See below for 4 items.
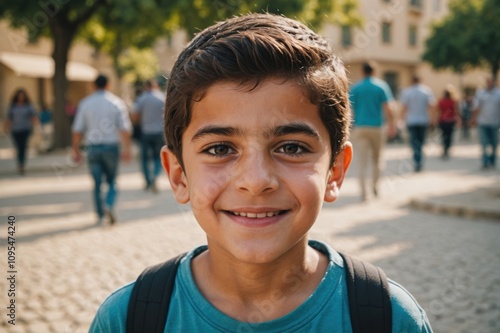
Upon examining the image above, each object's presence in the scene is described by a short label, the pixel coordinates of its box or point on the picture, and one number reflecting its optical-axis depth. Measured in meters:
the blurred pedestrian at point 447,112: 15.17
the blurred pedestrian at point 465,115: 26.47
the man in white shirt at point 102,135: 7.85
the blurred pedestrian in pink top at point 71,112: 27.32
